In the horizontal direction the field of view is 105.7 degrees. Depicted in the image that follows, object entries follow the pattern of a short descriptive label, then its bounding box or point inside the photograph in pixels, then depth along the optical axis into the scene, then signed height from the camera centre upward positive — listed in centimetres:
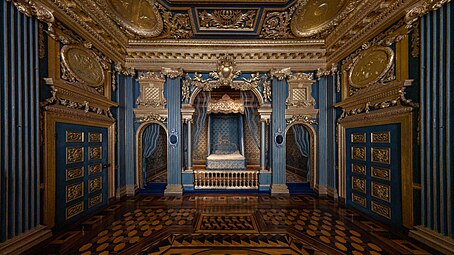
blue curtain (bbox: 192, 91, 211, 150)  580 +60
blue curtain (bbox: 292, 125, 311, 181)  553 -38
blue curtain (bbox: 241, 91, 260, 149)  562 +44
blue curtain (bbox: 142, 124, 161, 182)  545 -37
